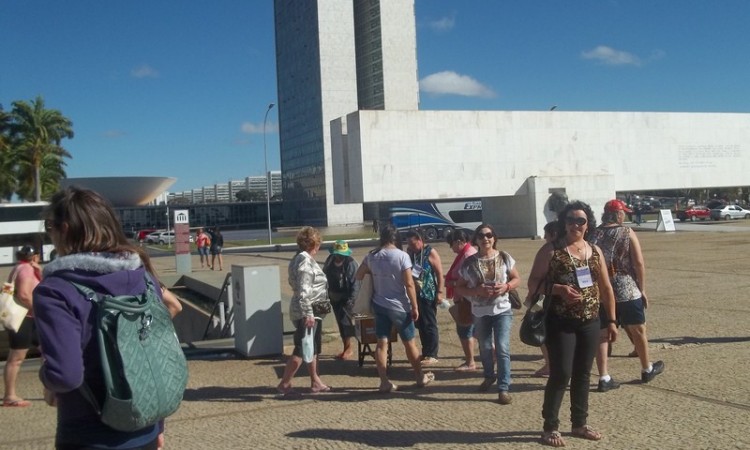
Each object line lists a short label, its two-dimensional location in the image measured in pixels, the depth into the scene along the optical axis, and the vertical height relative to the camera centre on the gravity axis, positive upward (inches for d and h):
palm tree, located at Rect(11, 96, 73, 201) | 2458.4 +301.2
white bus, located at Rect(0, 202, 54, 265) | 1588.3 +10.1
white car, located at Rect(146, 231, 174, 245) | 2667.3 -53.8
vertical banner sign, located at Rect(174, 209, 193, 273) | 930.1 -25.2
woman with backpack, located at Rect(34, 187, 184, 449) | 99.6 -10.7
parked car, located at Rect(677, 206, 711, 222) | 2231.8 -46.9
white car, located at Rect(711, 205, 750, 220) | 2252.7 -50.0
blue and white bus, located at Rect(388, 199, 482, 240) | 1948.8 -12.9
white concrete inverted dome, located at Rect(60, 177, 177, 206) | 3983.8 +205.3
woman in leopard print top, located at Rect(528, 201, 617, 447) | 206.7 -34.7
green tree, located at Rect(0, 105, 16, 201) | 2397.9 +225.5
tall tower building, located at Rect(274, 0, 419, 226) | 3634.4 +731.9
